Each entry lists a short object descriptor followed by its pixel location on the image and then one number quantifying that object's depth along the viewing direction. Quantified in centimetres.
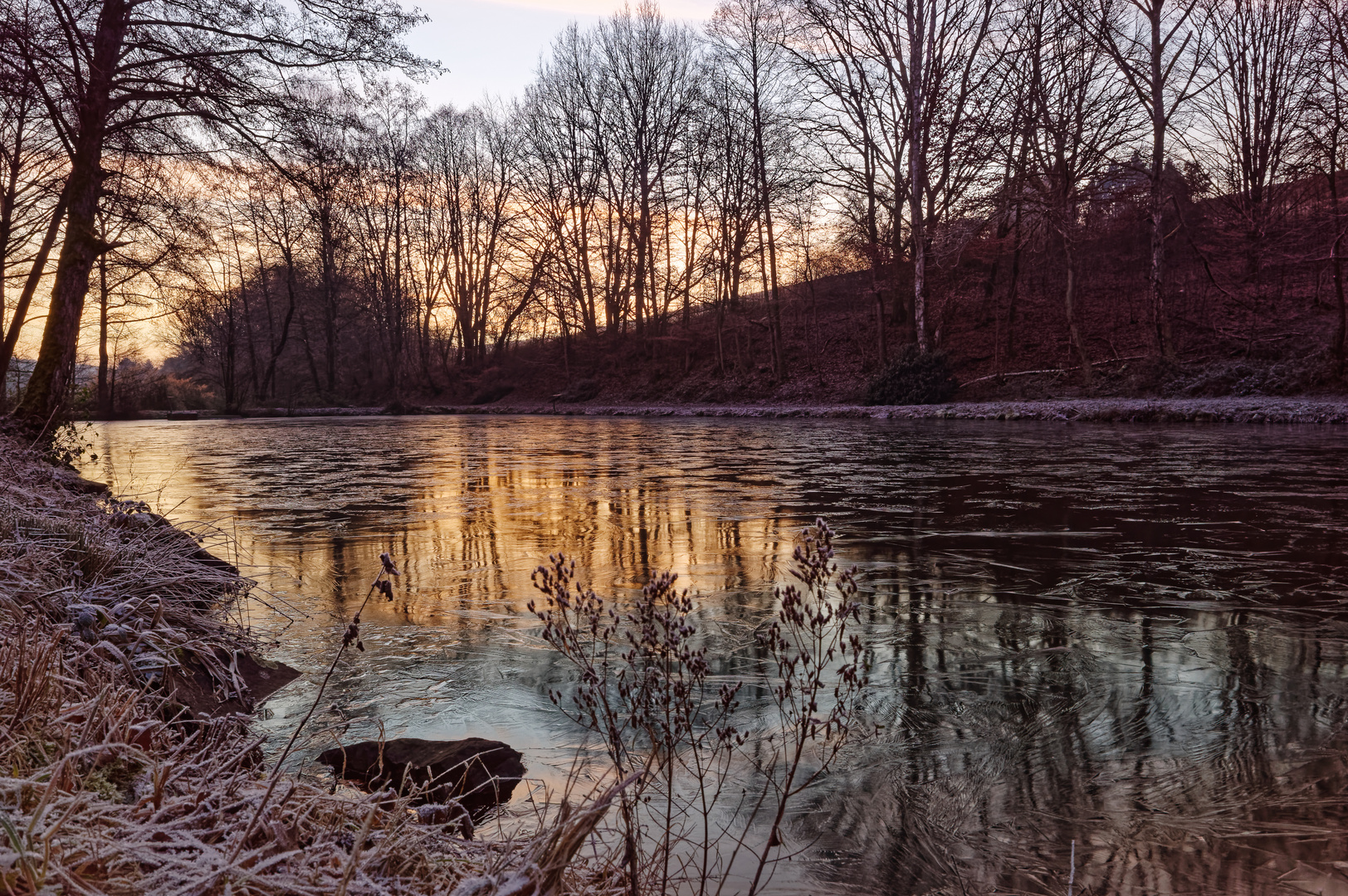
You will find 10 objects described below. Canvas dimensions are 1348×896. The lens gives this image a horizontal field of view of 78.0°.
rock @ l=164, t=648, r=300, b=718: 315
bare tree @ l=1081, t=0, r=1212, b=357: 2123
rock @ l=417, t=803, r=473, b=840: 192
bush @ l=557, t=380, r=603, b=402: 3822
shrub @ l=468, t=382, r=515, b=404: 4288
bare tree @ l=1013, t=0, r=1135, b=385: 2214
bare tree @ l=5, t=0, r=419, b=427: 939
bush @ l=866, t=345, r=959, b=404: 2434
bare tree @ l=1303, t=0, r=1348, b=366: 1753
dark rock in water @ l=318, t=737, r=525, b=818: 259
